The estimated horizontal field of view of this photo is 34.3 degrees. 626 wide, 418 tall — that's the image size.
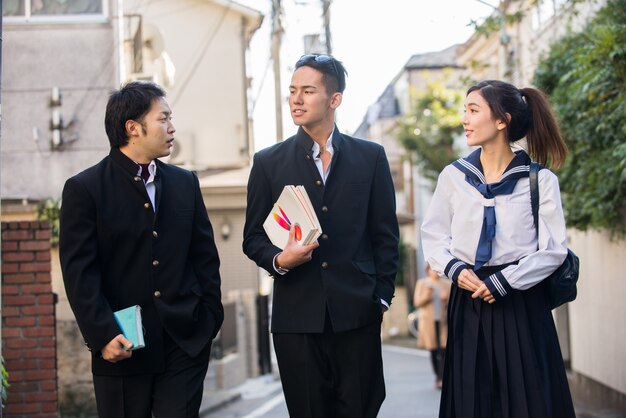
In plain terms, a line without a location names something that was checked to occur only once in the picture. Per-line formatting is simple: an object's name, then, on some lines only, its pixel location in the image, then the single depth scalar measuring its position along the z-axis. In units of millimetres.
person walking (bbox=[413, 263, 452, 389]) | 14844
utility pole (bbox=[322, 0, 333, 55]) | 20797
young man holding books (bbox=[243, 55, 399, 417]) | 4875
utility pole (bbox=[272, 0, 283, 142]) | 18939
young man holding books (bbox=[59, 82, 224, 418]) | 4613
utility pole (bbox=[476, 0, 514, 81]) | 14875
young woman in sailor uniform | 4781
